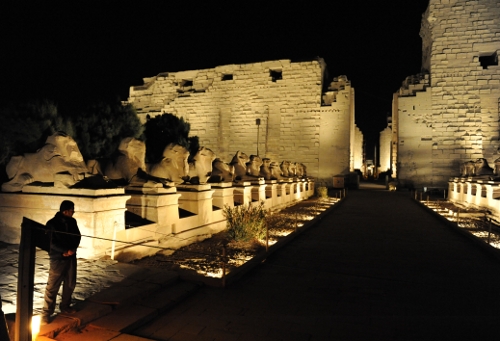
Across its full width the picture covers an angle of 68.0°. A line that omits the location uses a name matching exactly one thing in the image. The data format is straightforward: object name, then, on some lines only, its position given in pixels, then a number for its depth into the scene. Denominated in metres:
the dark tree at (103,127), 21.02
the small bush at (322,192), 17.23
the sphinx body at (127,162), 6.62
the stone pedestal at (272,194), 11.87
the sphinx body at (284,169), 15.66
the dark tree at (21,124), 17.16
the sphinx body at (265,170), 12.62
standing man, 2.94
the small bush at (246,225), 6.48
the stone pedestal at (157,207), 6.07
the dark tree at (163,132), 26.08
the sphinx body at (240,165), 11.15
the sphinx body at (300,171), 18.85
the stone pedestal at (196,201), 7.32
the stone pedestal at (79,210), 4.80
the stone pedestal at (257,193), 10.84
